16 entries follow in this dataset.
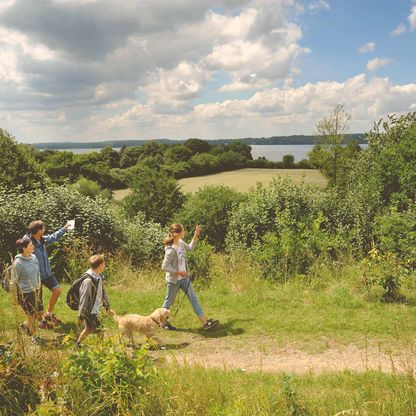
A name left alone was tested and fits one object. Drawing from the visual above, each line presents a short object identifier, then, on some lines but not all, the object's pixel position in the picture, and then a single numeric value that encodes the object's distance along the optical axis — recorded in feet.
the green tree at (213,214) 60.34
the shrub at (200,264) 40.14
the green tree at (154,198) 89.20
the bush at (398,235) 37.35
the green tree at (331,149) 116.78
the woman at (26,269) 22.99
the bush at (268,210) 50.42
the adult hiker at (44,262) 25.75
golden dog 22.20
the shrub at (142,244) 46.62
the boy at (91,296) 21.35
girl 25.90
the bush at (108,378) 13.91
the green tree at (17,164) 86.22
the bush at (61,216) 41.93
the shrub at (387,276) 28.91
